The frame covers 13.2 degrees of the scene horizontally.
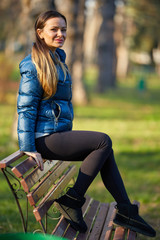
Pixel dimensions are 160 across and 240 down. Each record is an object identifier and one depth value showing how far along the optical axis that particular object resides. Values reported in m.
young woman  5.17
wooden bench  4.76
